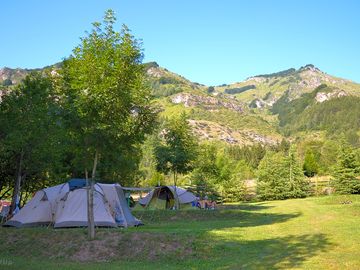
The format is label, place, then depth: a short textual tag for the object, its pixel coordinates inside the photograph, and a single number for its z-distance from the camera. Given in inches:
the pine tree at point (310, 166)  3147.4
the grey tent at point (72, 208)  782.5
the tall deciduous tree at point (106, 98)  625.3
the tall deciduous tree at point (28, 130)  939.3
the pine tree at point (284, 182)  2064.5
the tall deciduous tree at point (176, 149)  1419.8
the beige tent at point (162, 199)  1339.8
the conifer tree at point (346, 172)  1898.4
